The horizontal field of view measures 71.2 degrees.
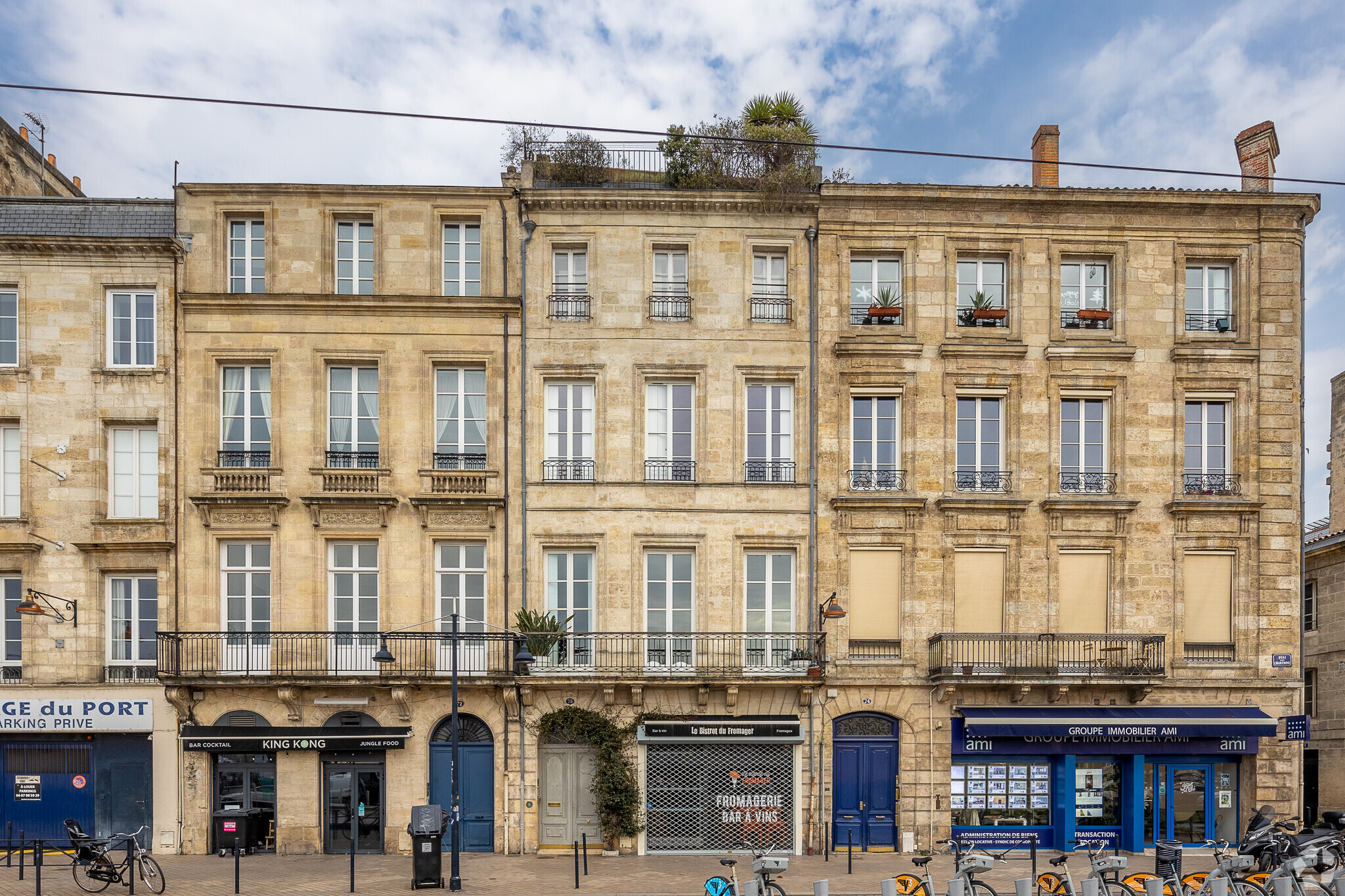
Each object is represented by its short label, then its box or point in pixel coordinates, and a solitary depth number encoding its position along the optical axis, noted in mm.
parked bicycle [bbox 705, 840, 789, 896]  12508
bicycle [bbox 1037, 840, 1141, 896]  12672
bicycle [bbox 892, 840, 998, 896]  12398
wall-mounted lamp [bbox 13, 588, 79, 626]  18766
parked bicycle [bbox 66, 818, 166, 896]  15164
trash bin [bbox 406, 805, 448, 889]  15781
